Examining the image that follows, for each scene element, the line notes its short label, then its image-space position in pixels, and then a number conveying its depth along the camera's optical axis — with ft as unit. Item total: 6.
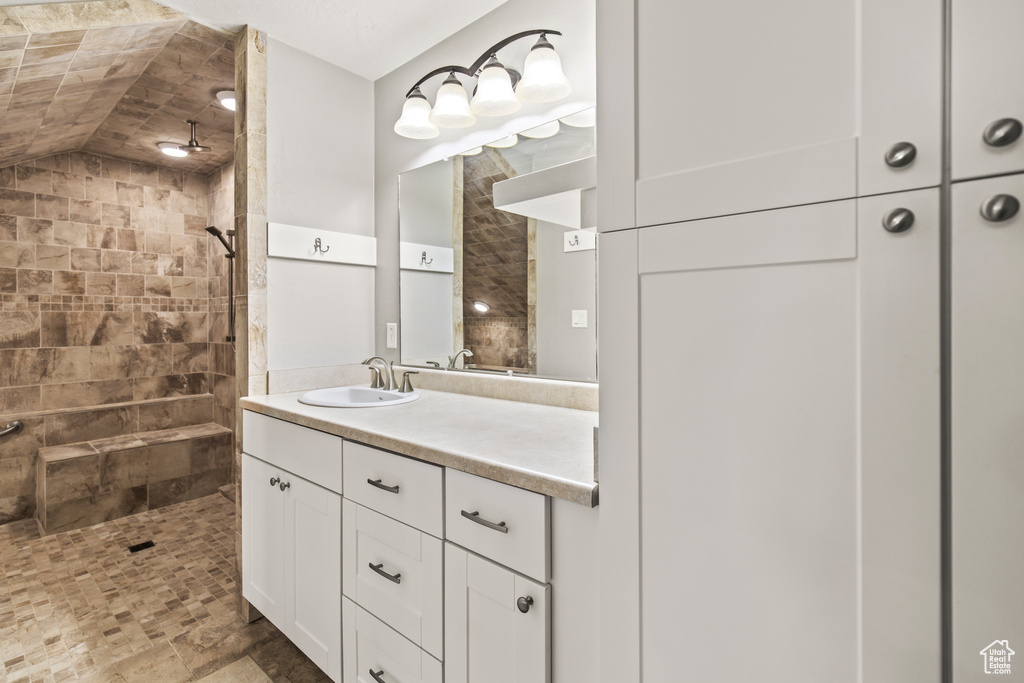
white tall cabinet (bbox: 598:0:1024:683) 1.84
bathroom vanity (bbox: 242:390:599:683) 3.19
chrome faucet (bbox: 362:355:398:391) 7.06
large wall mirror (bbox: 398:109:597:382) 5.51
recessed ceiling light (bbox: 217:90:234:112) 8.51
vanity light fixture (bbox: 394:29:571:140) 5.49
